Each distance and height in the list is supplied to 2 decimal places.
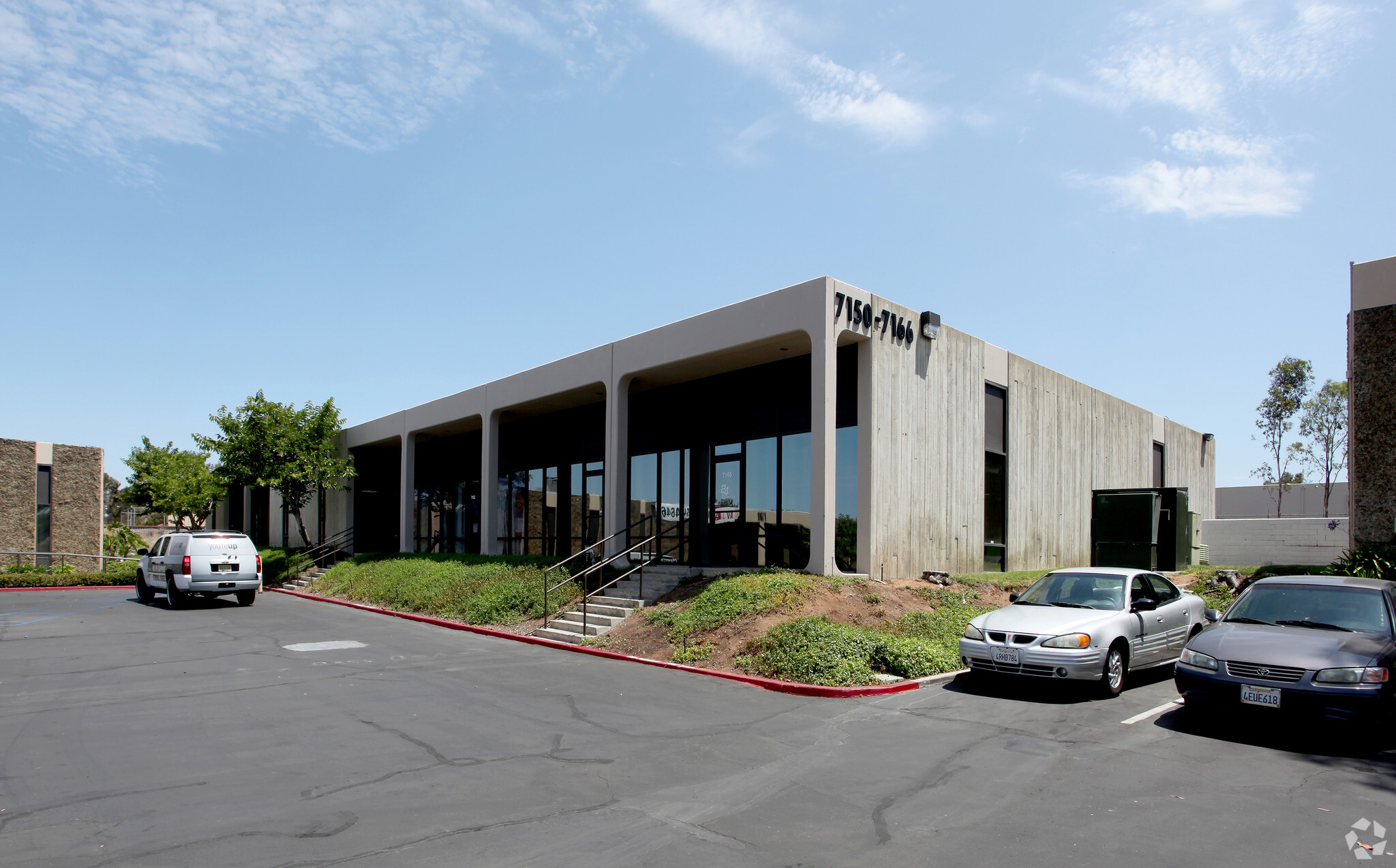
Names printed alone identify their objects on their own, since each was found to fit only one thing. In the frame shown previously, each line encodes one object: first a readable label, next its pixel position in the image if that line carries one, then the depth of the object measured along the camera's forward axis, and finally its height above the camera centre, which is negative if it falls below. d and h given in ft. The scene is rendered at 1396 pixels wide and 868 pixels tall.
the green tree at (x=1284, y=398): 135.13 +11.72
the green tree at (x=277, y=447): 100.12 +1.87
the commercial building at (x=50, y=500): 120.47 -5.74
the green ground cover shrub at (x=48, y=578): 100.17 -14.09
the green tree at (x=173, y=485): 135.13 -3.72
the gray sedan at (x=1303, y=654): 24.71 -5.58
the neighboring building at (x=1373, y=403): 48.34 +3.94
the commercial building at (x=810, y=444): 52.24 +1.88
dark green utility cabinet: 67.41 -4.70
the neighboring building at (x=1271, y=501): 160.45 -5.91
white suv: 70.03 -8.75
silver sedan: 31.65 -6.20
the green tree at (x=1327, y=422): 131.64 +7.72
